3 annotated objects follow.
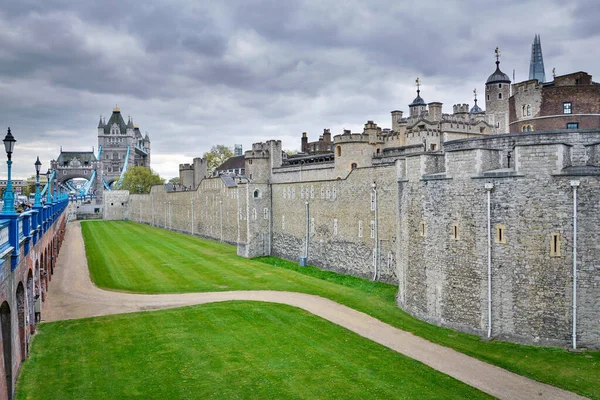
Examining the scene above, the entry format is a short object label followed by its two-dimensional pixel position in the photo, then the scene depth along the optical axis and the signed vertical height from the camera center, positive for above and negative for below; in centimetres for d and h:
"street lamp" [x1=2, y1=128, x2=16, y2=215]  1377 +52
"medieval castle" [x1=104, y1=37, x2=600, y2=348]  1545 -123
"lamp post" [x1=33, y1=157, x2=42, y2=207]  2266 +92
